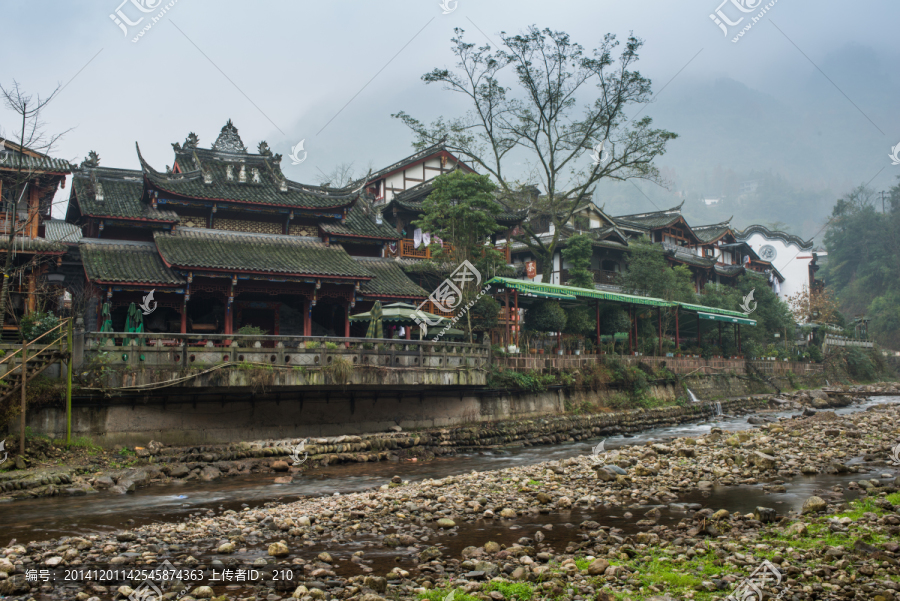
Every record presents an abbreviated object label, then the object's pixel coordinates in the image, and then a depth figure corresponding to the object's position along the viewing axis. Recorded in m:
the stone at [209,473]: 16.67
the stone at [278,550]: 10.01
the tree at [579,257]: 42.41
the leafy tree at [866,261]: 69.62
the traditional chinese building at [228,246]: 25.11
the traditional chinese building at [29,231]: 23.98
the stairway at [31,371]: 15.91
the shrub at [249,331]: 22.52
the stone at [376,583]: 8.33
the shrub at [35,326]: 18.77
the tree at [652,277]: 44.28
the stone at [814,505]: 11.24
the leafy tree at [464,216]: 28.38
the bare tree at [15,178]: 24.81
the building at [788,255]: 72.75
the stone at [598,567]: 8.60
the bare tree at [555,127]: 35.94
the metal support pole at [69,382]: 16.84
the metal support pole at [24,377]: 15.60
